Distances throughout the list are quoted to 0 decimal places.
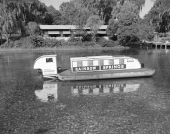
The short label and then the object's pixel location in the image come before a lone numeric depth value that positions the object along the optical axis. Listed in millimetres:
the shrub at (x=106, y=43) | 121375
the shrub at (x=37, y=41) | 119062
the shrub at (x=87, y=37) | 127356
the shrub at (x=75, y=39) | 125062
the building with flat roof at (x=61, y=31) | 131875
